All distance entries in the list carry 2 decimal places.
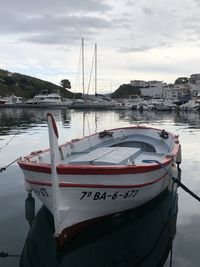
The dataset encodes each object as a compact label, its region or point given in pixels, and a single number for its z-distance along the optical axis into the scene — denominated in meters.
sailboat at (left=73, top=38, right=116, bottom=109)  63.66
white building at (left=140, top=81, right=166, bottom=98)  103.40
